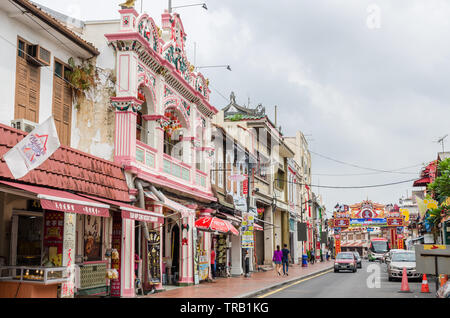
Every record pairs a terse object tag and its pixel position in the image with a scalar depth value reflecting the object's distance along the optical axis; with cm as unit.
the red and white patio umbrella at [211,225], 2266
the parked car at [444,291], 1074
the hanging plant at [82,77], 1642
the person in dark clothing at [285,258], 3013
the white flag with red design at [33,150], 1069
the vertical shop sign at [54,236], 1412
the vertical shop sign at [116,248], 1684
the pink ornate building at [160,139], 1738
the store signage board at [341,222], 7294
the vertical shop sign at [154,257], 1870
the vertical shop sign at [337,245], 8612
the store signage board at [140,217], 1435
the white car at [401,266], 2473
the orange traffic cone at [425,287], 1869
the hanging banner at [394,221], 7241
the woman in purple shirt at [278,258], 2966
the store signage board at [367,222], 7281
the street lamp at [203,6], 2306
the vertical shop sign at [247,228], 2736
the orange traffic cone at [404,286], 1949
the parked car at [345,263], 3609
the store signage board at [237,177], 2750
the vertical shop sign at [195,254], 2258
